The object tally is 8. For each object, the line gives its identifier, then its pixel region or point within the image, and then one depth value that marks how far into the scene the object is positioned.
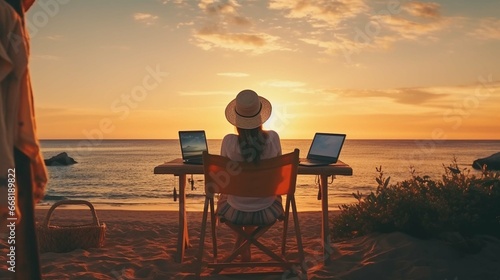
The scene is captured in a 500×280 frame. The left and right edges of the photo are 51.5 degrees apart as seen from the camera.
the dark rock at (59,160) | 48.66
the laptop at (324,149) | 5.87
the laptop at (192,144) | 6.08
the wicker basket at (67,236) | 6.29
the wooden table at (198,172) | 5.46
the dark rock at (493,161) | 38.78
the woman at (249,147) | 5.07
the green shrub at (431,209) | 6.01
